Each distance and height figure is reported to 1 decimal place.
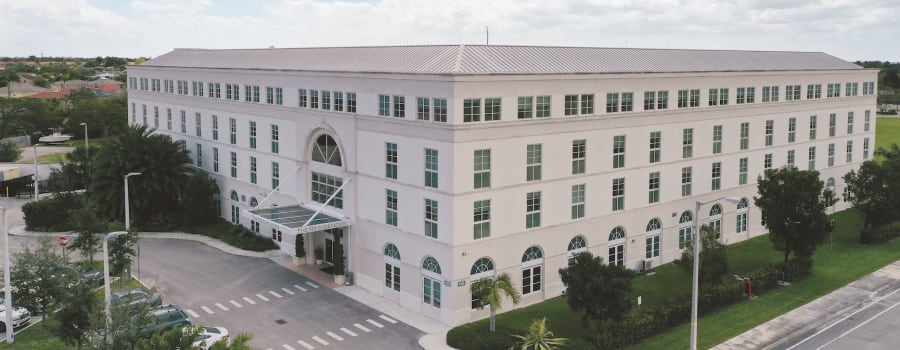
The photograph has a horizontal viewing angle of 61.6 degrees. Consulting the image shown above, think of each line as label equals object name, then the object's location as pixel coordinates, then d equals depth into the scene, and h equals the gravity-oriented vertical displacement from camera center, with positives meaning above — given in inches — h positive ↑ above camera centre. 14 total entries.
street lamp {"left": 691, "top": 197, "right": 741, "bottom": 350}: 1142.4 -321.0
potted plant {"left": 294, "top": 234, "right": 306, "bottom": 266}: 1902.1 -395.1
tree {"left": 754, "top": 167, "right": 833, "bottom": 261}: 1696.6 -260.4
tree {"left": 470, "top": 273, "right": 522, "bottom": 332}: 1368.1 -360.4
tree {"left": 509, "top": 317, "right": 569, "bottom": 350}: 1255.5 -407.6
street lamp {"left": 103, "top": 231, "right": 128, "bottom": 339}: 1192.8 -276.8
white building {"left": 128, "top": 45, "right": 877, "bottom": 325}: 1494.8 -129.2
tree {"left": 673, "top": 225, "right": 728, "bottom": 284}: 1539.1 -335.8
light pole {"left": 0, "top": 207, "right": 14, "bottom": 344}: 1325.0 -344.6
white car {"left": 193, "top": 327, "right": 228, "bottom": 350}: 1334.9 -438.6
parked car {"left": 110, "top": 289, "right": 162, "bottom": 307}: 1010.9 -282.0
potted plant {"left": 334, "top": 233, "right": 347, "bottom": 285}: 1732.3 -392.8
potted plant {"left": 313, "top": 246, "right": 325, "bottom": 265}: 1904.5 -396.5
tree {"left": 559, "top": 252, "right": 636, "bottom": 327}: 1288.1 -329.7
